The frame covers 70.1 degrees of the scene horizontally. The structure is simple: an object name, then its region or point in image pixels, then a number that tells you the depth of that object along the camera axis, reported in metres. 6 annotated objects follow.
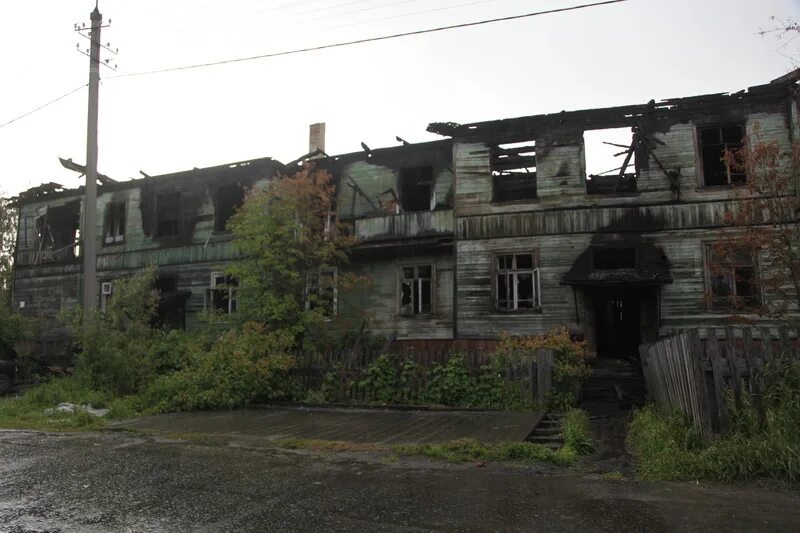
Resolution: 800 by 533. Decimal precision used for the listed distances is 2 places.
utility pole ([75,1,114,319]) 16.11
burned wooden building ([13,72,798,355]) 16.61
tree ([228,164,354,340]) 15.12
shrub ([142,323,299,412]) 12.49
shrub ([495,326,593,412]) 11.23
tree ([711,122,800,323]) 9.09
